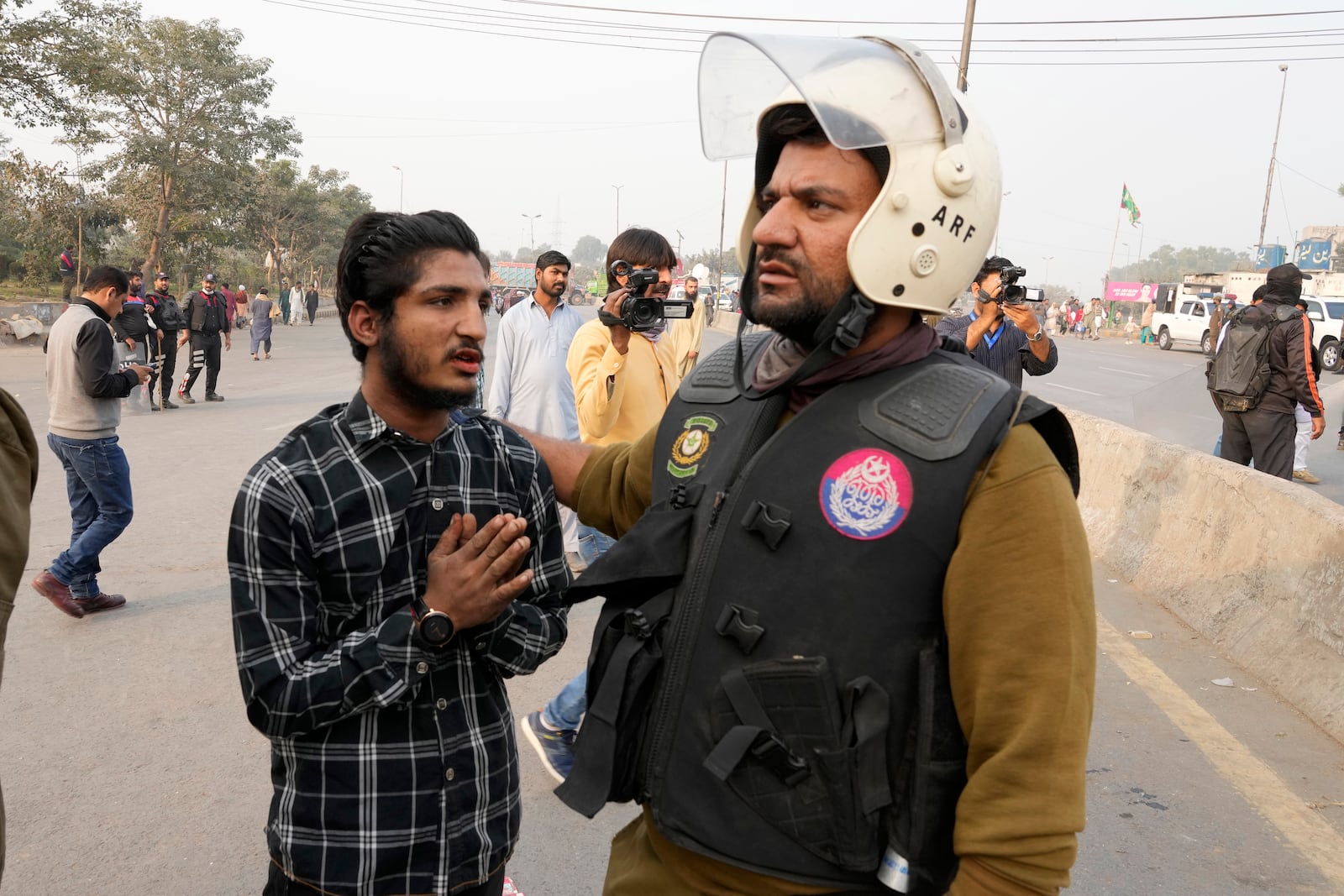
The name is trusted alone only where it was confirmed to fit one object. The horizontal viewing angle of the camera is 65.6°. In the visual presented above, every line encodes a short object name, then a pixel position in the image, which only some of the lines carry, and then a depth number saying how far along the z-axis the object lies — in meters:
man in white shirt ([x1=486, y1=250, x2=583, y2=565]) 6.62
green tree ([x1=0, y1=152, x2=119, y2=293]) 27.70
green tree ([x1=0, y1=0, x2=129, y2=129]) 19.91
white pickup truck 34.84
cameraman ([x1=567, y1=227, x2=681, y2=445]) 4.79
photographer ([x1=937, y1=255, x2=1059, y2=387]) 6.55
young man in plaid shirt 1.80
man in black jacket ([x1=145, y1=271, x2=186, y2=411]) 13.16
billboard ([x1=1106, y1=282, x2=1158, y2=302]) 62.62
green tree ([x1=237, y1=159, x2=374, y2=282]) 42.78
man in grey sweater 5.55
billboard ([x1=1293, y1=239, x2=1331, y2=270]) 52.09
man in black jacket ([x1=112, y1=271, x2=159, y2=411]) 11.85
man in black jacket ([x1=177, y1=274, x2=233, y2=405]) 14.19
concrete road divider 4.73
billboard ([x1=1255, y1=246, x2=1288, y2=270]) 49.19
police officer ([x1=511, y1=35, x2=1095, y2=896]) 1.46
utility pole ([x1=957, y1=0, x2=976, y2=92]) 18.45
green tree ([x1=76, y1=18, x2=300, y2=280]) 31.70
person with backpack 7.72
